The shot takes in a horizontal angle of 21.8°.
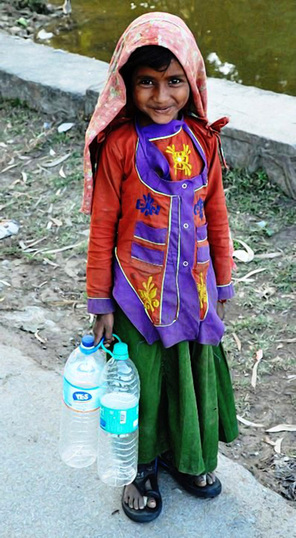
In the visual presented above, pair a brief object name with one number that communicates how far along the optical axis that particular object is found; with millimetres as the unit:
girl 2346
